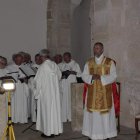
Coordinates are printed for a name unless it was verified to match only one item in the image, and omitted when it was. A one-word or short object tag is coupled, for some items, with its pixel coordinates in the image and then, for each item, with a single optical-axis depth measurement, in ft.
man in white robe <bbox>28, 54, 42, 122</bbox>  23.68
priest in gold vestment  16.56
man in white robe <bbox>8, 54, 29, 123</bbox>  23.09
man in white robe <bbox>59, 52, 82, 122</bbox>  24.31
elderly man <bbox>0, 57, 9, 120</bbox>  19.93
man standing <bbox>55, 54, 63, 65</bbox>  26.59
